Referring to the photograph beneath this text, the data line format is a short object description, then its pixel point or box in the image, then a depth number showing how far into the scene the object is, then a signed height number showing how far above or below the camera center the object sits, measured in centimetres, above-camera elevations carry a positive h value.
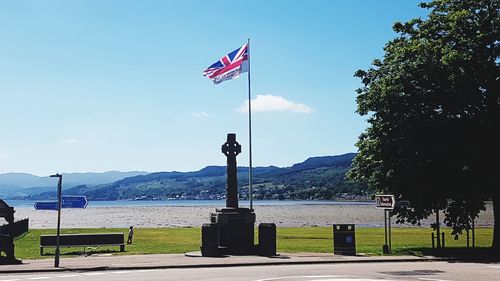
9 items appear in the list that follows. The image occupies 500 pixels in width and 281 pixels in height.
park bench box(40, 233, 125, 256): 2914 -248
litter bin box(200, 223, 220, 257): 2333 -202
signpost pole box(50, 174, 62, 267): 1970 -18
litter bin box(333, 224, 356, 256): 2394 -209
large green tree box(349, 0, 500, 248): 2528 +346
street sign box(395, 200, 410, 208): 2506 -46
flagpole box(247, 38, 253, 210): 2528 +251
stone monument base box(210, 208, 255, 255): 2441 -168
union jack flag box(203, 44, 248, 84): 2802 +640
